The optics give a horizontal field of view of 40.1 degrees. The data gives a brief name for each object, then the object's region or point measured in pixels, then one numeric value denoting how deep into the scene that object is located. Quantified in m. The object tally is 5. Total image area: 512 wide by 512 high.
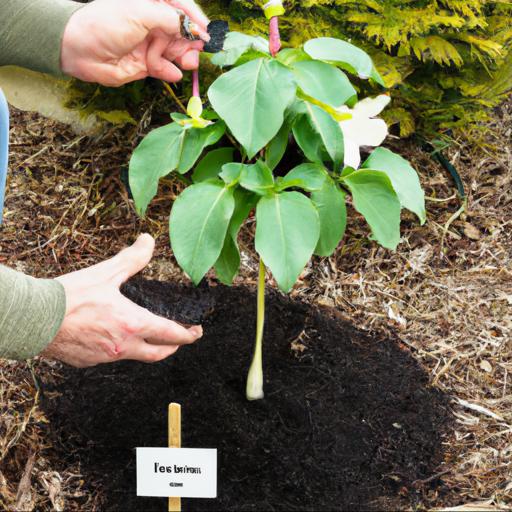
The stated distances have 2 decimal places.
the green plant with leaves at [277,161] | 1.19
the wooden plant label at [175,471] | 1.33
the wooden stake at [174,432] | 1.30
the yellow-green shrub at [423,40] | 1.94
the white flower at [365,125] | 1.34
